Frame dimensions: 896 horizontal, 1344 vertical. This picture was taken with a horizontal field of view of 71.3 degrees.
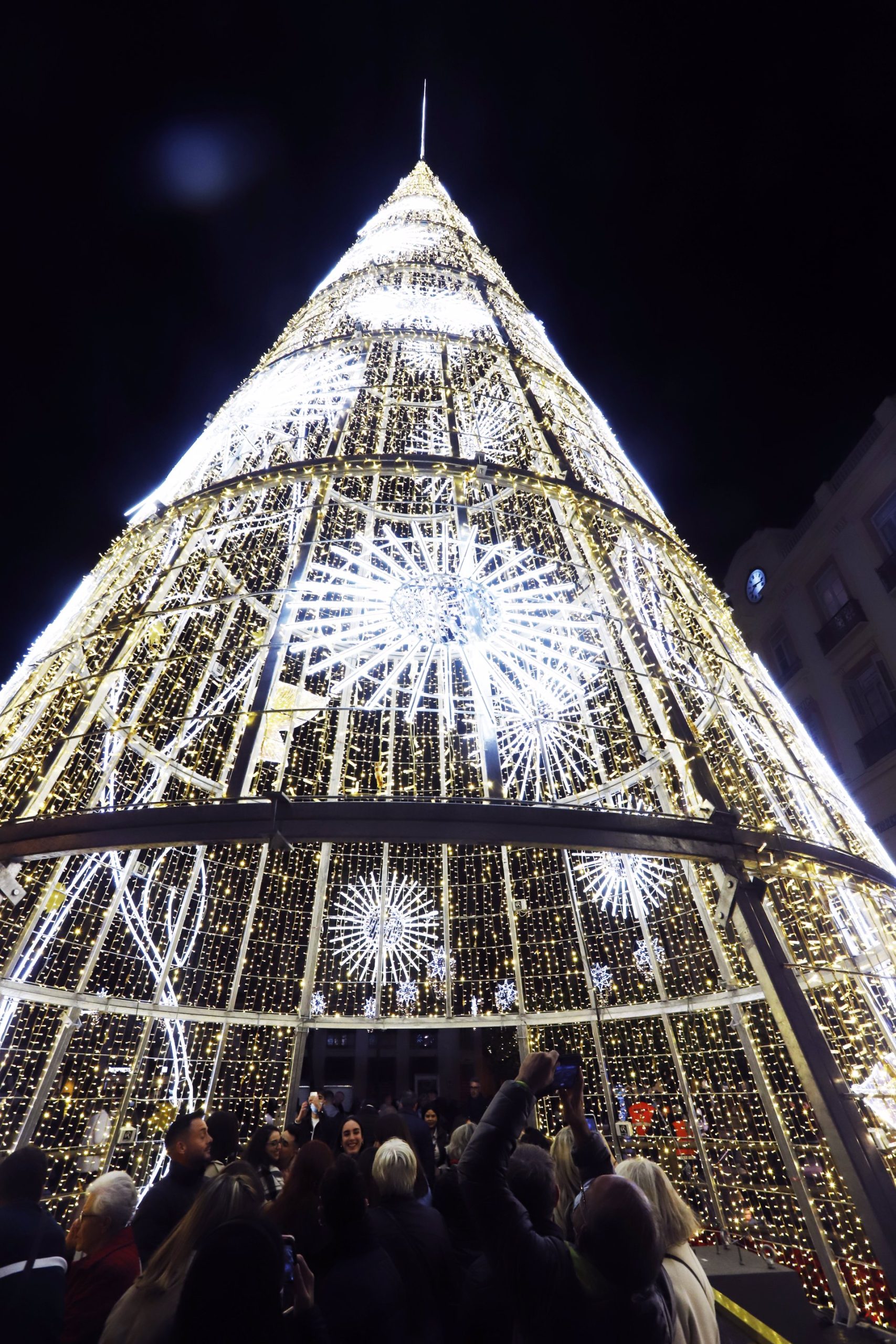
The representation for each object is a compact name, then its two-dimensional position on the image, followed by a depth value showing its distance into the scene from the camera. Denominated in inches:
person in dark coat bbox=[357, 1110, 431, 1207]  154.6
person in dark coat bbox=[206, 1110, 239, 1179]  154.2
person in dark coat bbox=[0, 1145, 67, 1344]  85.6
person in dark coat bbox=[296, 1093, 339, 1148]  222.4
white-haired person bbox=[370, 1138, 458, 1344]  95.2
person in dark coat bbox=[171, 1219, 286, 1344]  55.9
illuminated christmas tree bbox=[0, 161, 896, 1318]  212.7
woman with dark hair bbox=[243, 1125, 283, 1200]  166.7
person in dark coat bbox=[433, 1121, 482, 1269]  131.6
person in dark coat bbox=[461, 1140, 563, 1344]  98.6
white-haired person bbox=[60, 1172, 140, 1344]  98.7
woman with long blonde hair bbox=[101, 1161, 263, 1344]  67.8
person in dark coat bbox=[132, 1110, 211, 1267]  120.1
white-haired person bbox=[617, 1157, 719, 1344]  77.3
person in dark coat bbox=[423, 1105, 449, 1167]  275.3
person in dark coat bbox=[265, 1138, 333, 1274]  120.0
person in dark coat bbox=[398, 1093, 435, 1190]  193.8
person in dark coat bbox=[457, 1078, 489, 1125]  291.1
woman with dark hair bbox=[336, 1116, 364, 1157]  190.4
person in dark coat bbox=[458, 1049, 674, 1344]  65.5
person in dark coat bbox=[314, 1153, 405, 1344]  84.0
